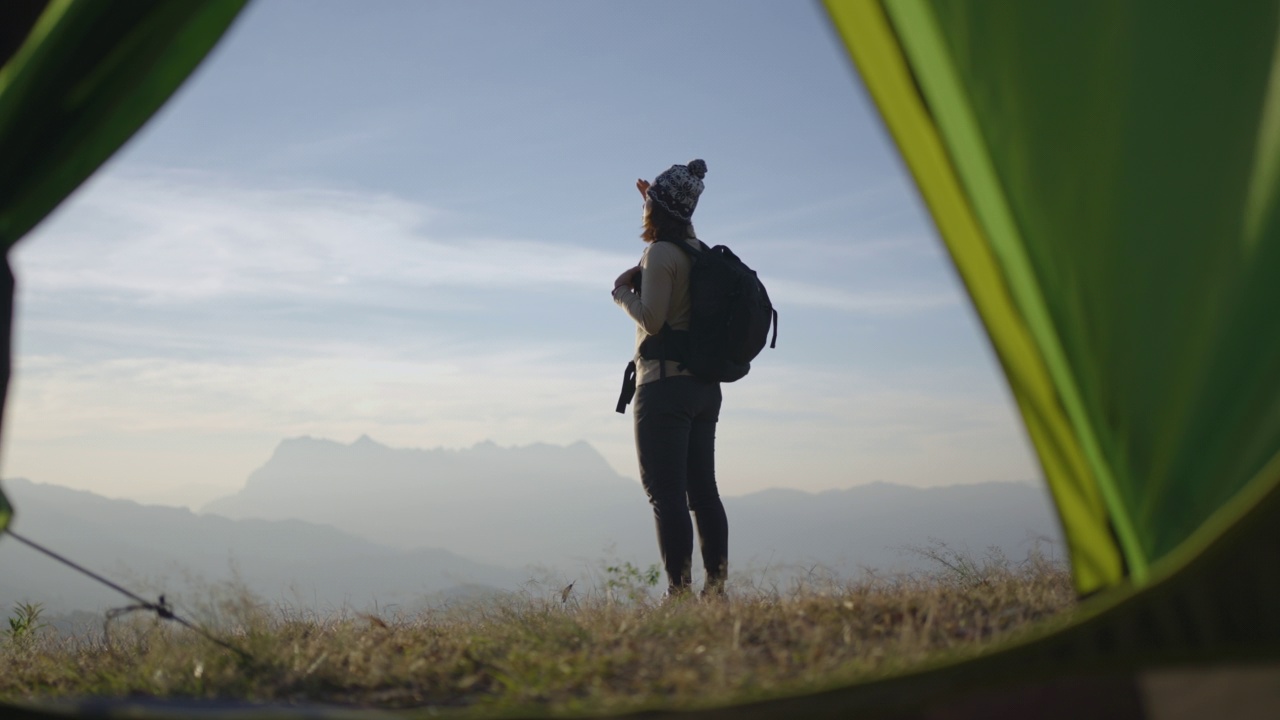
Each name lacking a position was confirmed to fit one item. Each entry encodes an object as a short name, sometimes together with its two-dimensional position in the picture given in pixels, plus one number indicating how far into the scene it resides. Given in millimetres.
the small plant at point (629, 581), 3629
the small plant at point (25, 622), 4027
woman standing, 3877
